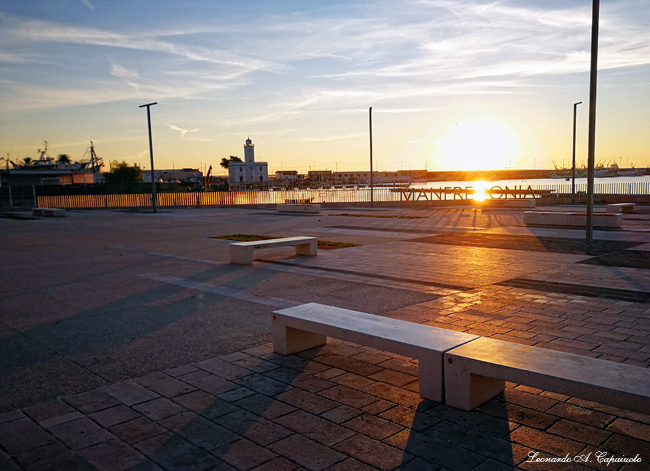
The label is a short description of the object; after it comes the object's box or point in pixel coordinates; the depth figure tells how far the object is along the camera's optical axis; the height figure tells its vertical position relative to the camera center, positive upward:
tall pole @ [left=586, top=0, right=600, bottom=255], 12.13 +1.87
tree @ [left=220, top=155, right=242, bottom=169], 179.71 +8.94
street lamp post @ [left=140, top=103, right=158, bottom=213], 32.19 +2.75
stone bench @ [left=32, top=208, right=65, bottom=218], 30.33 -1.23
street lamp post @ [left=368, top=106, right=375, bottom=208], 35.48 +4.49
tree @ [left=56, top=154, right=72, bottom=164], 158.79 +10.10
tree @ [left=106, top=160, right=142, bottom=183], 119.62 +3.45
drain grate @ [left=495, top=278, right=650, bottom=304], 8.05 -1.90
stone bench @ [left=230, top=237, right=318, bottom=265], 11.83 -1.47
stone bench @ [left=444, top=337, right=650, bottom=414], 3.58 -1.47
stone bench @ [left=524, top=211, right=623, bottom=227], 18.04 -1.61
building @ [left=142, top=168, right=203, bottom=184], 190.45 +3.69
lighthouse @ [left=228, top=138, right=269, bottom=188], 157.62 +4.33
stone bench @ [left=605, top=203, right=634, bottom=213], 25.48 -1.73
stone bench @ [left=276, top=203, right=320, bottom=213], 30.84 -1.47
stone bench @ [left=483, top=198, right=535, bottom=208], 31.43 -1.73
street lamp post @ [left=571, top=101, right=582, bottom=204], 35.56 +2.98
